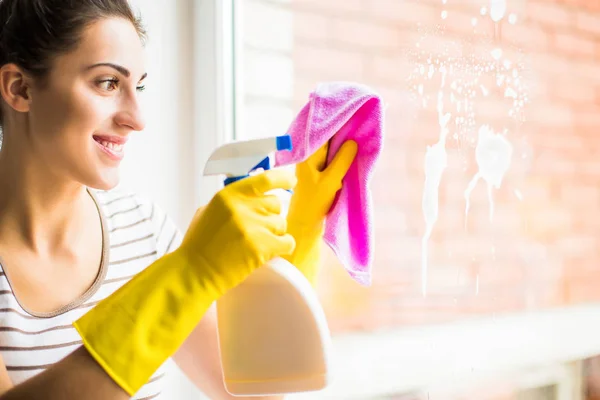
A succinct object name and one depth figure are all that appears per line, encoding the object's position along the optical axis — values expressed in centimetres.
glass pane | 93
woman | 75
